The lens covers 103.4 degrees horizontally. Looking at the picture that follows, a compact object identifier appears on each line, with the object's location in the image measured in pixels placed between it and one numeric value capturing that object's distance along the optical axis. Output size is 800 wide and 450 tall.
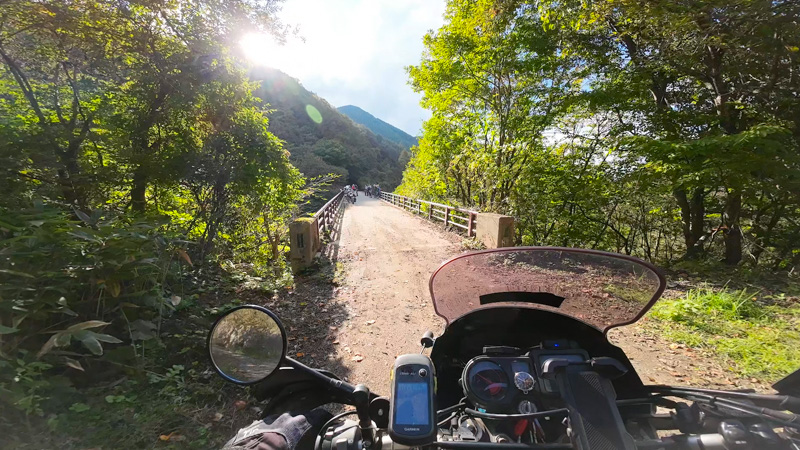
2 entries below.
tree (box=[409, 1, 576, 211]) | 8.44
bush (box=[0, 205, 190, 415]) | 1.88
